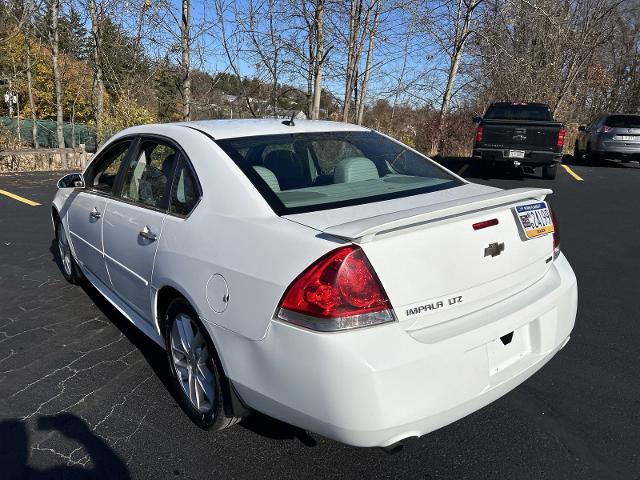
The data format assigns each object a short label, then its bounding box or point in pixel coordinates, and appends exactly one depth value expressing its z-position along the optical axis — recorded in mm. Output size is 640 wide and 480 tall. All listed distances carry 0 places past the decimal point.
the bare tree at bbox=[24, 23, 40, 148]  16280
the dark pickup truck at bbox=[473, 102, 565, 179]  11719
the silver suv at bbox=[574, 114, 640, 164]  14914
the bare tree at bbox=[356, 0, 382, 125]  11172
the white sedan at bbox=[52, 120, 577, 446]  1939
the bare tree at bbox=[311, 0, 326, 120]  10039
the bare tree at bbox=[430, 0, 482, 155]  16812
